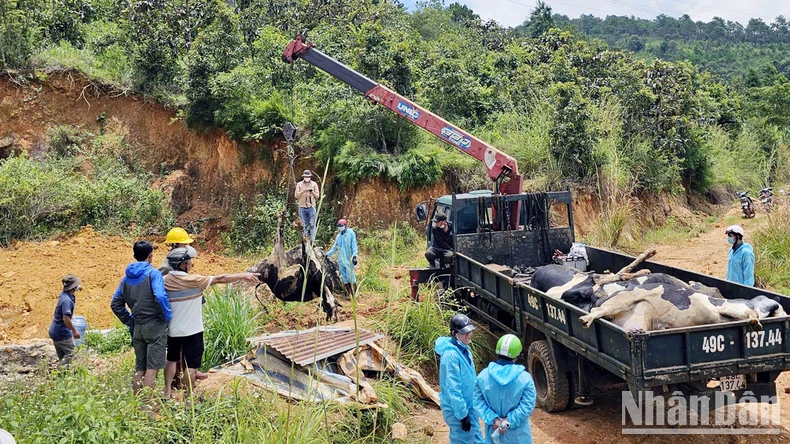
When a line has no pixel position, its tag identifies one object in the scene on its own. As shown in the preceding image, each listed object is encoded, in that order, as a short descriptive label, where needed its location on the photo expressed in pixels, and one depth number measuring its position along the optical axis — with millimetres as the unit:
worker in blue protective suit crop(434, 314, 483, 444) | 4340
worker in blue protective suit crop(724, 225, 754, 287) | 7160
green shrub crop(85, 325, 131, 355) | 7691
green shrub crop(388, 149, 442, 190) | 13992
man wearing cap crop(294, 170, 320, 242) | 10820
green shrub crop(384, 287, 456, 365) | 7293
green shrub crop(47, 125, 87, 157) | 16625
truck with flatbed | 4914
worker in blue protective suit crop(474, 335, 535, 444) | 4184
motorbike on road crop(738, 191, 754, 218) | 18781
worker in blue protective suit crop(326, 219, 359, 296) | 9492
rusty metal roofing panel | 6020
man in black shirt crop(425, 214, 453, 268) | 8912
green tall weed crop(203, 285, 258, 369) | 6703
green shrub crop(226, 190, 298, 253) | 14367
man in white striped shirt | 5340
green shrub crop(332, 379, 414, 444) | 5120
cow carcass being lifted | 8758
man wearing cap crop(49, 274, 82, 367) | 6344
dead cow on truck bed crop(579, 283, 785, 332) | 5191
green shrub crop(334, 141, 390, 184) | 13984
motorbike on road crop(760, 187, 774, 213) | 16444
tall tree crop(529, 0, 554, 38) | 35881
